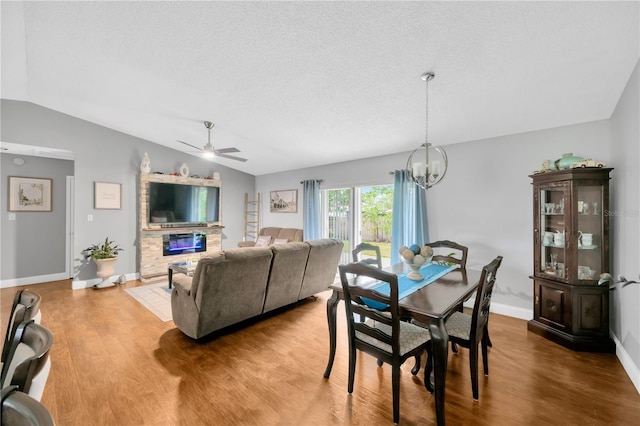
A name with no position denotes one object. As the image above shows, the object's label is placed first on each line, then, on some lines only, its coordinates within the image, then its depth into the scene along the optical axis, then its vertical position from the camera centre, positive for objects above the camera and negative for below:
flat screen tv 5.87 +0.25
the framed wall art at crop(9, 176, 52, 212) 4.91 +0.37
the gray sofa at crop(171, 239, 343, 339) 2.79 -0.81
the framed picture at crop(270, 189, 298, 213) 6.66 +0.34
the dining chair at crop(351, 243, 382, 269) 3.26 -0.47
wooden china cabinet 2.79 -0.50
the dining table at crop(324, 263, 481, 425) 1.78 -0.66
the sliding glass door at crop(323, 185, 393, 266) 5.32 -0.03
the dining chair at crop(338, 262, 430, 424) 1.84 -0.88
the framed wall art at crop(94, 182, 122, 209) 5.23 +0.37
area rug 3.81 -1.35
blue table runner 2.11 -0.62
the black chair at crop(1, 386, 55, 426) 0.60 -0.44
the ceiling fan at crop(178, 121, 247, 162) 4.19 +1.00
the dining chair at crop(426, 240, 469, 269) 3.18 -0.51
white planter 4.96 -1.01
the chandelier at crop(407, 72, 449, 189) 2.56 +0.43
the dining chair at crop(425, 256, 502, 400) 2.02 -0.91
